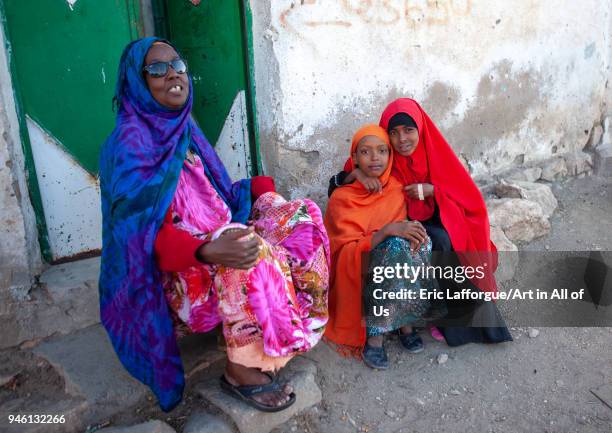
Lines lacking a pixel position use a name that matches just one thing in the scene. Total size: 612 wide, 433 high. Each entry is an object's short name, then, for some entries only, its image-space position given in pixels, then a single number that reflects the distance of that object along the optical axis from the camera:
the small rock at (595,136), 5.00
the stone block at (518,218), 3.72
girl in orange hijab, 2.45
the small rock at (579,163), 4.83
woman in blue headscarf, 1.94
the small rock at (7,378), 2.31
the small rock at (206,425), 2.03
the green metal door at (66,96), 2.66
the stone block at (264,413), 2.09
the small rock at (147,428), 1.96
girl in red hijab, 2.69
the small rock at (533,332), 2.81
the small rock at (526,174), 4.38
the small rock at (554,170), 4.64
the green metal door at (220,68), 3.08
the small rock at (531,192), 4.02
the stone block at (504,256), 3.38
